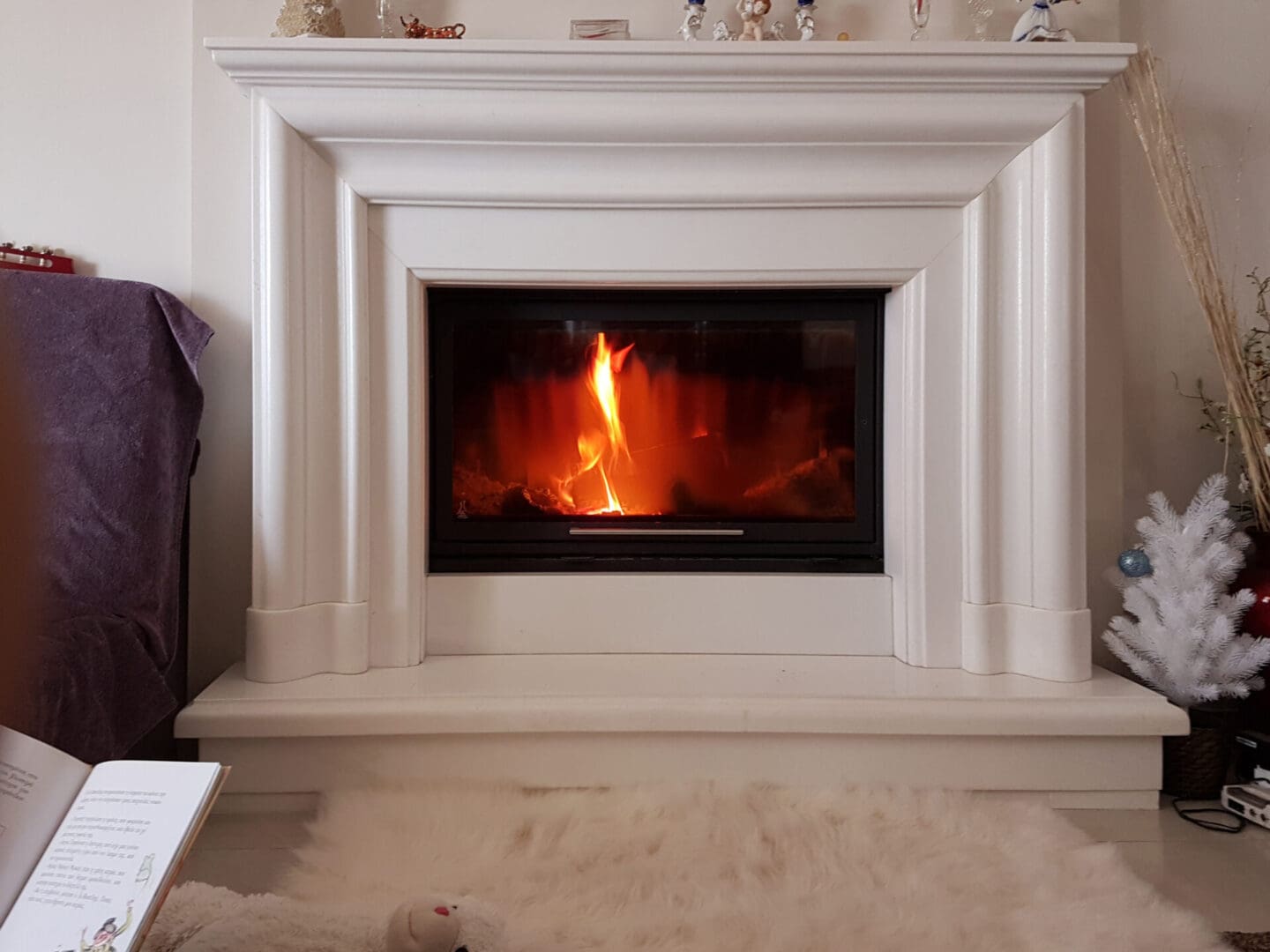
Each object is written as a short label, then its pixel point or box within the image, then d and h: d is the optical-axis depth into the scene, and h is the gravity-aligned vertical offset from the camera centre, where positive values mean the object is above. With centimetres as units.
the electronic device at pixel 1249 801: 159 -57
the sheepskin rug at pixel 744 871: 118 -57
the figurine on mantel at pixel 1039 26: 180 +89
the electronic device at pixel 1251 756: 170 -53
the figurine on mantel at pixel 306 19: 181 +91
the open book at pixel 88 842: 75 -30
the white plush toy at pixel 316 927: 99 -50
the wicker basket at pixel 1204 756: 169 -52
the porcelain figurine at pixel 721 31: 187 +91
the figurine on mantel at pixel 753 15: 185 +93
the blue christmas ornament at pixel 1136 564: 183 -17
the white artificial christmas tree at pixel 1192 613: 170 -26
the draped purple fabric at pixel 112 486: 139 +0
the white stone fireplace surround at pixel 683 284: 165 +18
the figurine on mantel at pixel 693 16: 187 +94
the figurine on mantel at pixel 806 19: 189 +94
